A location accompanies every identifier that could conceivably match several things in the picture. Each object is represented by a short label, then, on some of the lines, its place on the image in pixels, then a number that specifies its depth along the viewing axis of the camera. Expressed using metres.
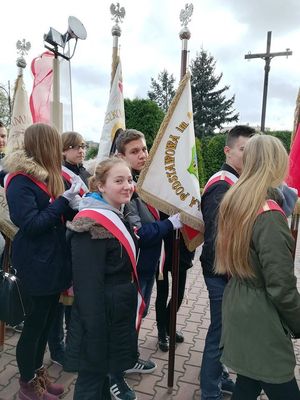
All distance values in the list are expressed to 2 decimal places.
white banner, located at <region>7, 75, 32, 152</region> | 4.15
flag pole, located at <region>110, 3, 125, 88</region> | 3.90
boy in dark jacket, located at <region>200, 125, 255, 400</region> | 2.30
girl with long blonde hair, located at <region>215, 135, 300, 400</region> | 1.59
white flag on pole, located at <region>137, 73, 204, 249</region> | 2.54
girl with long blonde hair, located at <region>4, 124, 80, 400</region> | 2.27
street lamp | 3.73
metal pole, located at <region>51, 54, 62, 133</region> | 3.75
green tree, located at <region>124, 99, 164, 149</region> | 14.19
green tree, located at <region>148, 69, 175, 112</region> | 51.81
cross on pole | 13.38
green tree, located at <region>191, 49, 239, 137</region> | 34.00
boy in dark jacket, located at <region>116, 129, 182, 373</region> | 2.41
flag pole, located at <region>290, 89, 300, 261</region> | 2.86
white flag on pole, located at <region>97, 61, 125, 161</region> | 4.10
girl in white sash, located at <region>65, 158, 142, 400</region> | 1.90
